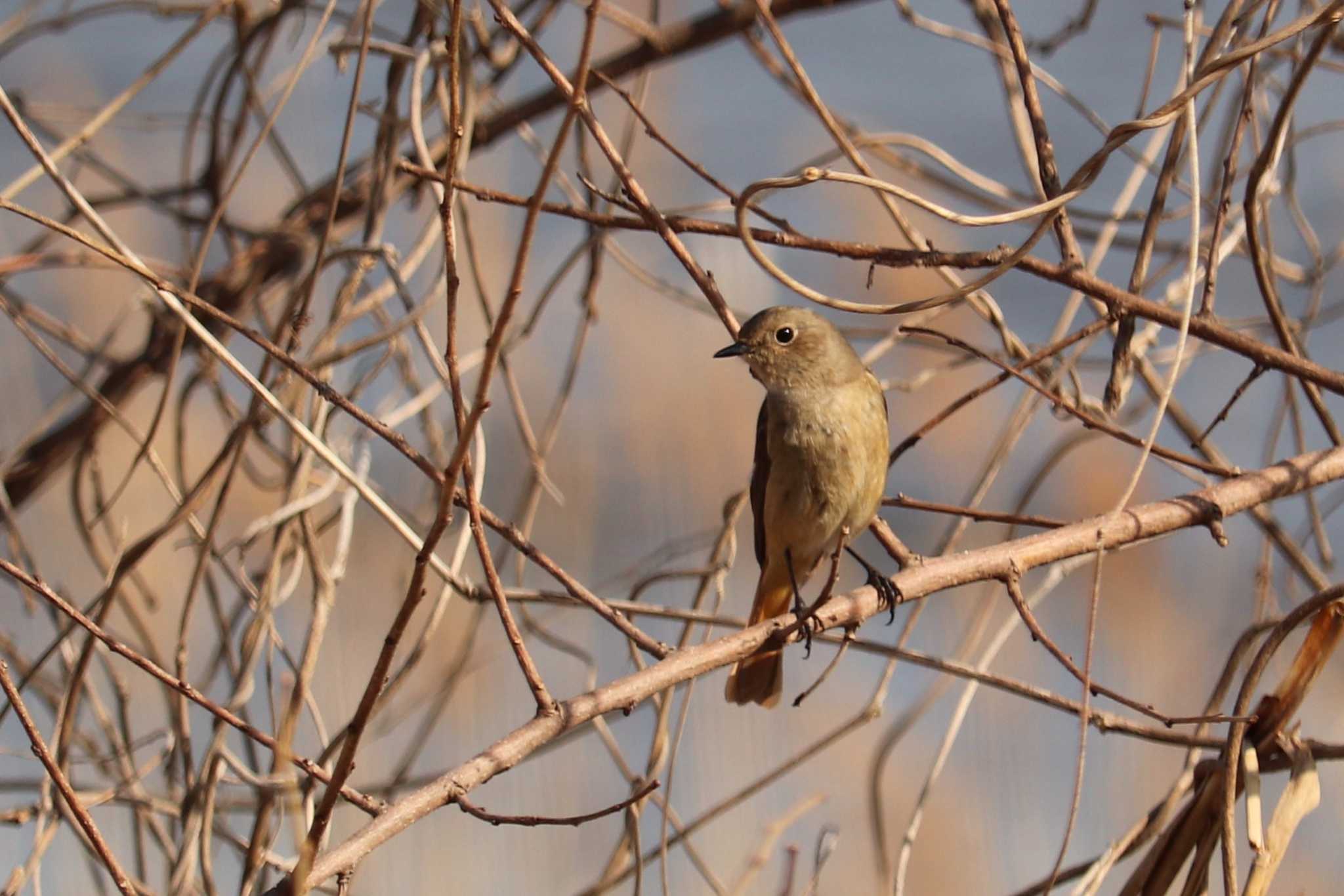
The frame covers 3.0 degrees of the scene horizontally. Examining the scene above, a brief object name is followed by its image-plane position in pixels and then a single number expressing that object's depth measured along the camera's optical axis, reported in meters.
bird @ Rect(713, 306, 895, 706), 7.28
